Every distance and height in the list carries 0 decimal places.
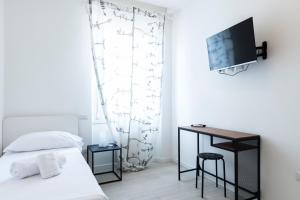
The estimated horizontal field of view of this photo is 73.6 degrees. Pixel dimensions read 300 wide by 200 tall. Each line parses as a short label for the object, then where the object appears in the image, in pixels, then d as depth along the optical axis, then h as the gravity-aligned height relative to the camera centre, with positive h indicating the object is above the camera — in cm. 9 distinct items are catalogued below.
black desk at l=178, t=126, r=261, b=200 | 223 -56
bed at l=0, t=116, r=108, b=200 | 138 -67
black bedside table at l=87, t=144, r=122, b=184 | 306 -78
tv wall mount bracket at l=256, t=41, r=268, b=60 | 227 +56
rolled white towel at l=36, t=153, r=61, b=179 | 172 -59
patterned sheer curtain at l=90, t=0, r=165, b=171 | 339 +48
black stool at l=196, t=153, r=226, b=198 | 257 -75
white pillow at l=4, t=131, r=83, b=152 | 253 -57
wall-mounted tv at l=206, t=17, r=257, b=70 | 220 +65
